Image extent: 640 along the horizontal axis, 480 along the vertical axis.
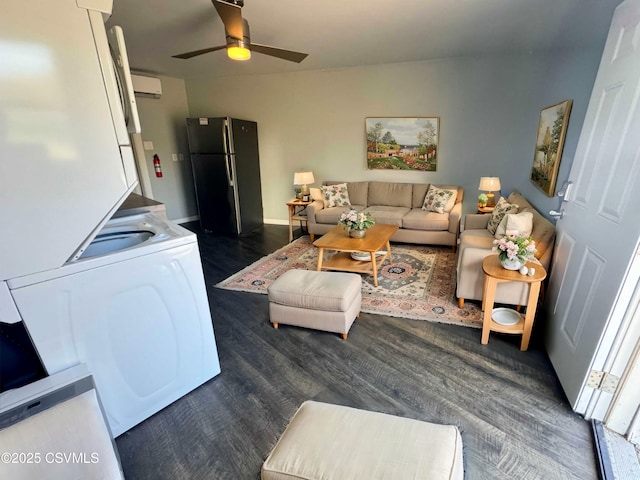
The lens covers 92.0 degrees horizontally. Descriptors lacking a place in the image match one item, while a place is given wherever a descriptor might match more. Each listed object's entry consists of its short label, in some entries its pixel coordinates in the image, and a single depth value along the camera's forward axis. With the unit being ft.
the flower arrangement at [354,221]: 10.58
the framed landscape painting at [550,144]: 8.87
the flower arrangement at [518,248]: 6.50
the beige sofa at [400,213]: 13.12
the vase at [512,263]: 6.63
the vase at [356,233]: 10.73
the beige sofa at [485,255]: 7.26
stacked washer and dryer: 3.54
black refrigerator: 15.23
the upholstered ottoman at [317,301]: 7.25
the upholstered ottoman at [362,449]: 3.12
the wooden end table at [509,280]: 6.49
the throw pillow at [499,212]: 10.21
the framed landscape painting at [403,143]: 14.60
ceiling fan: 6.86
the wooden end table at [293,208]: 15.16
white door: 4.50
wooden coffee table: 9.95
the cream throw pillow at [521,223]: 8.03
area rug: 8.52
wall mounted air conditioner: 14.70
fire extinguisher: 17.04
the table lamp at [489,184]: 12.47
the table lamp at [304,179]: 15.52
